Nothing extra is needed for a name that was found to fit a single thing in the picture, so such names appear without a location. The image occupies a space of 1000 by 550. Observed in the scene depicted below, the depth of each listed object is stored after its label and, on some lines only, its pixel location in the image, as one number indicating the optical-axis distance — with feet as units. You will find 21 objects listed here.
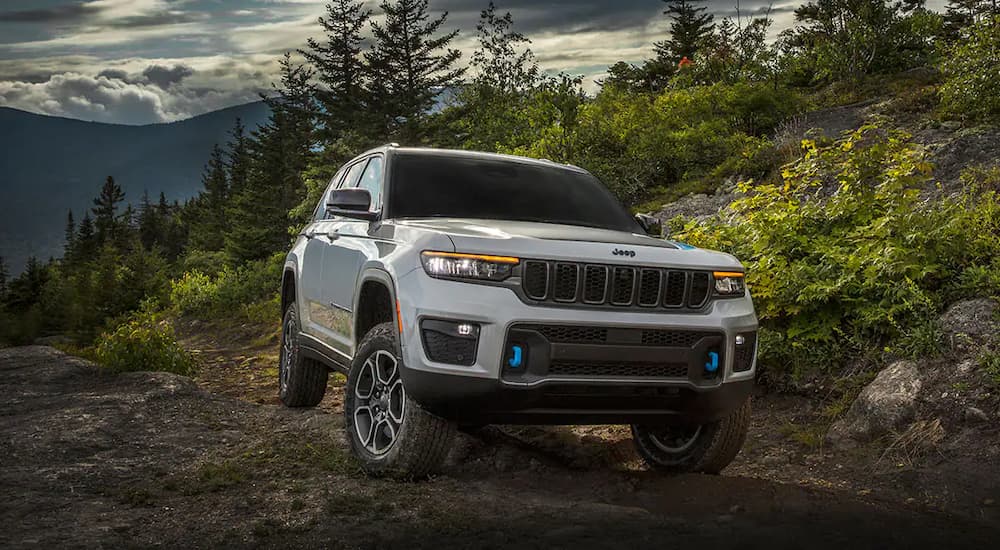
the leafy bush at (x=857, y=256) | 20.38
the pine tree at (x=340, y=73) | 98.68
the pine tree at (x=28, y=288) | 233.96
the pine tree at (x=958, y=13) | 82.21
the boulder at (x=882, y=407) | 17.79
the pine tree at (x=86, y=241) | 272.10
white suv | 13.01
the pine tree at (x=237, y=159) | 224.12
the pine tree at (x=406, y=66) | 90.27
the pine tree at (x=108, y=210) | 283.20
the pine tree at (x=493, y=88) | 65.43
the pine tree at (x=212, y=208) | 192.95
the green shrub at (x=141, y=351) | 31.44
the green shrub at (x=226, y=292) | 72.64
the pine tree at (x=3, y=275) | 373.48
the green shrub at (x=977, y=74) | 36.88
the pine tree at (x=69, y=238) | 286.52
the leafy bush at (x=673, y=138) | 43.50
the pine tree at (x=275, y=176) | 117.50
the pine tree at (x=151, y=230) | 326.03
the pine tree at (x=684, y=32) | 117.91
